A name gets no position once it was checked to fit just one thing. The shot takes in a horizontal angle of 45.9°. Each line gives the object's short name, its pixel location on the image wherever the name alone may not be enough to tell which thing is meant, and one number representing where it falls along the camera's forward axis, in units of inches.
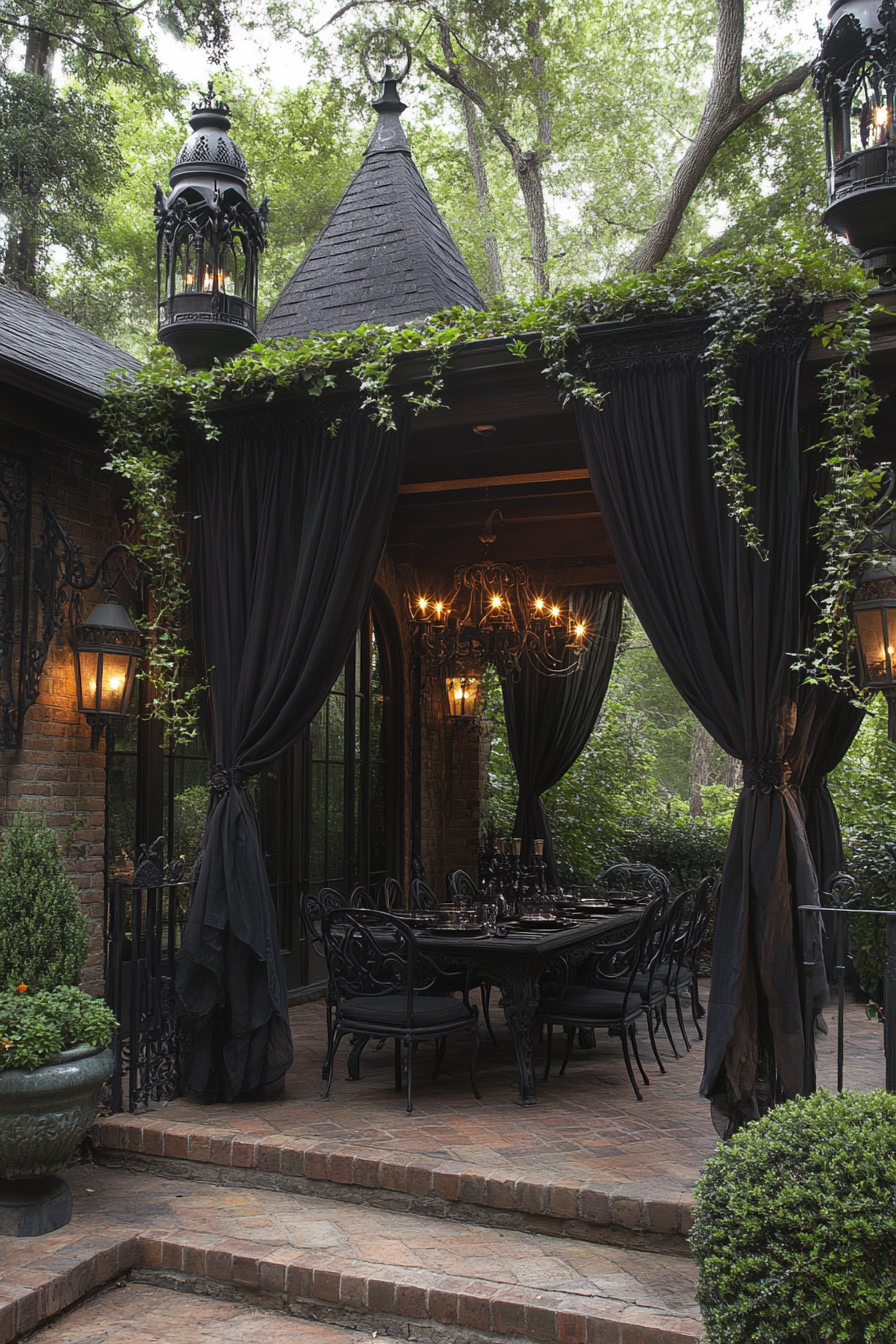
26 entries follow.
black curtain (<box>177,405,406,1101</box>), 193.2
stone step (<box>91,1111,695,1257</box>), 147.8
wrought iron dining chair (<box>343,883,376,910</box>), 263.7
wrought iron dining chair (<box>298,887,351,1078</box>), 215.5
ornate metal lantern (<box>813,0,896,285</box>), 160.2
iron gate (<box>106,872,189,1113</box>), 189.3
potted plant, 153.9
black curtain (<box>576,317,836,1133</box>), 155.8
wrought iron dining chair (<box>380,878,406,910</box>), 279.0
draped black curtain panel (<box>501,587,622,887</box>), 383.6
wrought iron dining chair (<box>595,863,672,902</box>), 341.5
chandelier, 273.4
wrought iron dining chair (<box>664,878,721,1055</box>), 248.8
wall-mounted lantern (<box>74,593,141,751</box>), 197.8
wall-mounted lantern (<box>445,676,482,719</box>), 344.2
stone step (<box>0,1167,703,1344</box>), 131.1
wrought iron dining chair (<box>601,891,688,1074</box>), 228.1
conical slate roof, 269.7
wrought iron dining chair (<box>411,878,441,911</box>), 275.5
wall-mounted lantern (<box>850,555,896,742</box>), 177.0
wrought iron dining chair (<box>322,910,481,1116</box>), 199.3
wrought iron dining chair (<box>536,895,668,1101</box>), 210.1
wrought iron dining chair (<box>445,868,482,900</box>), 309.7
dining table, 201.3
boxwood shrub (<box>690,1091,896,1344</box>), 102.4
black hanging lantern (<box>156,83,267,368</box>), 220.2
